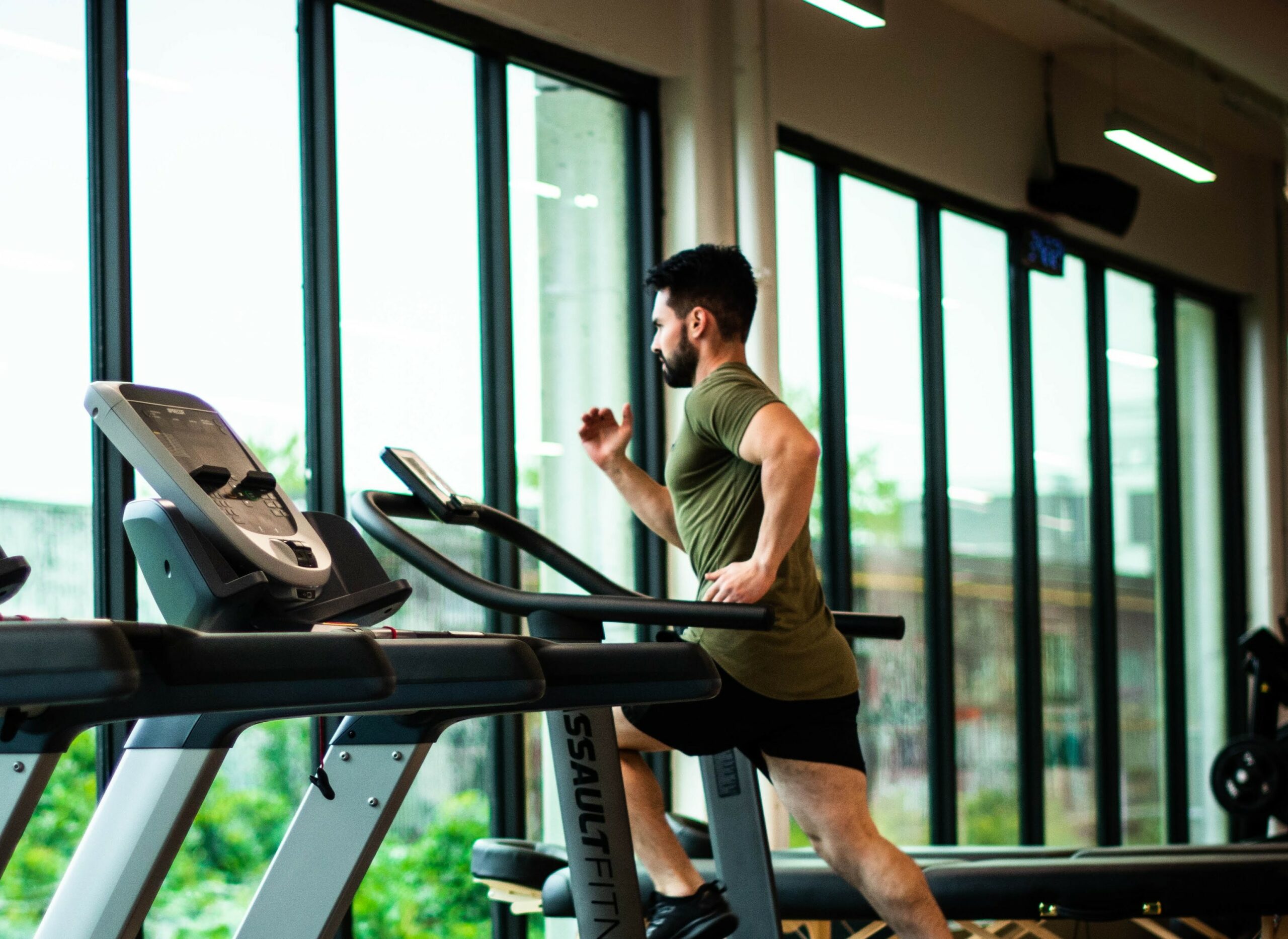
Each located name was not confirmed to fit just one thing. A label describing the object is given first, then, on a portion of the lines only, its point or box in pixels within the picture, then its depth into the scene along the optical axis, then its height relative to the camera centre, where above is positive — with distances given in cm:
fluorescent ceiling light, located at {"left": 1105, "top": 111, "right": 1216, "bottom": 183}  1098 +138
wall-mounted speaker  1179 +125
